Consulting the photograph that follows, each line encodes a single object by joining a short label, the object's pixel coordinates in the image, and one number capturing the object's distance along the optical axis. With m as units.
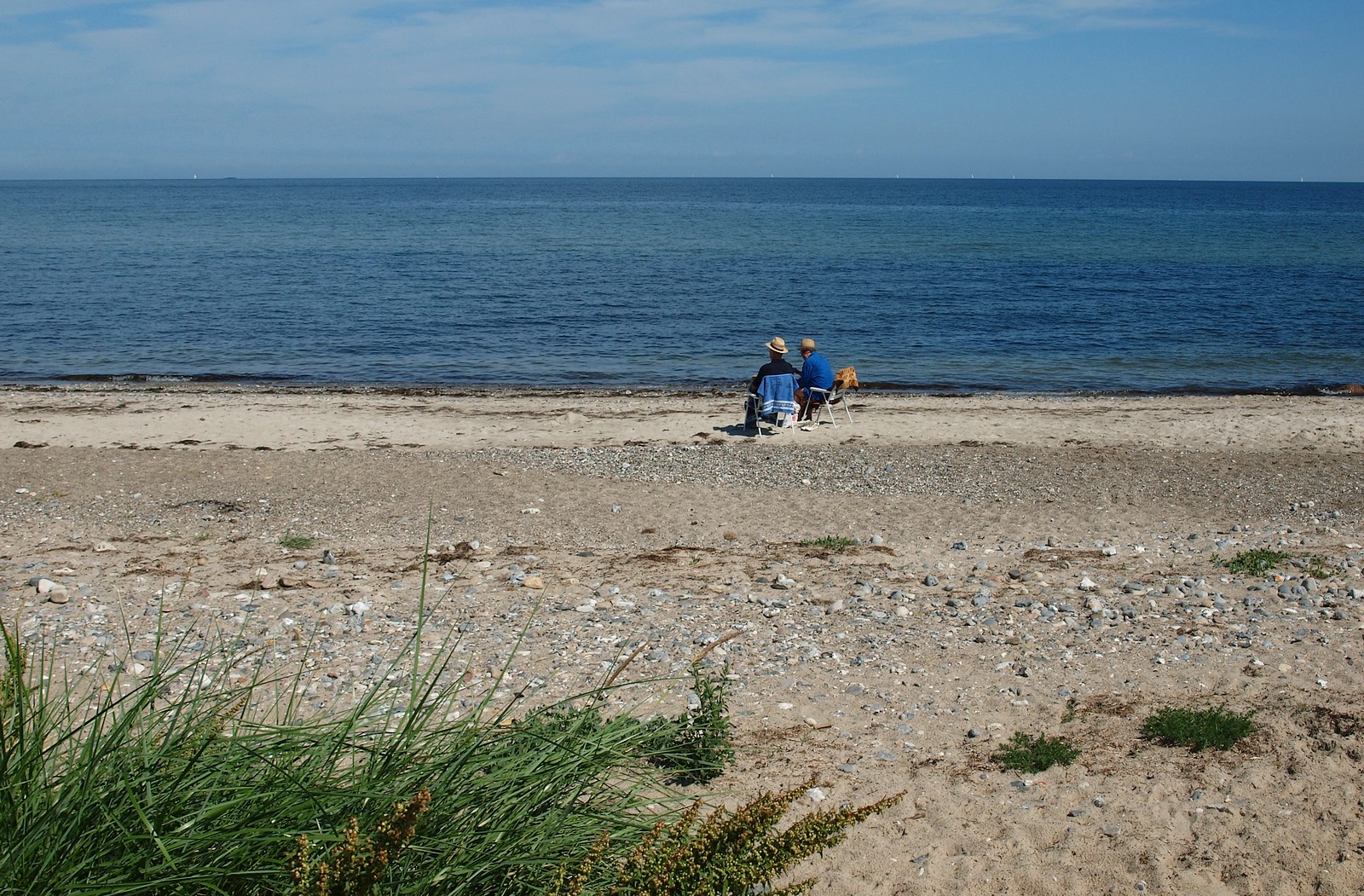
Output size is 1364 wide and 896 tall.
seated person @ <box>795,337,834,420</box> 15.03
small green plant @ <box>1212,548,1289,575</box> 7.95
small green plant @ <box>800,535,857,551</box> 8.91
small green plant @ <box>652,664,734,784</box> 4.84
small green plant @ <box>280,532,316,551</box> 8.77
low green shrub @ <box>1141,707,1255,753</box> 5.13
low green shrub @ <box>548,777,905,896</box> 2.71
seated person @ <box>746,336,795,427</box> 14.04
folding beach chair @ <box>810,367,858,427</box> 15.16
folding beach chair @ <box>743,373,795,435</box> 14.61
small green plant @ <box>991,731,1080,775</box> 4.98
